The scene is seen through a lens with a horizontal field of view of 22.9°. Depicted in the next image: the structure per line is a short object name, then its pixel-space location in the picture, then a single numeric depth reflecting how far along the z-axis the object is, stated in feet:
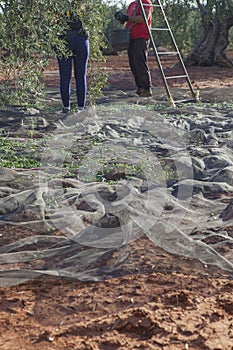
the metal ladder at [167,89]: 26.99
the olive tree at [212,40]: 49.06
